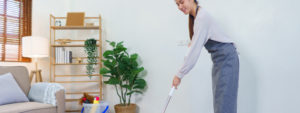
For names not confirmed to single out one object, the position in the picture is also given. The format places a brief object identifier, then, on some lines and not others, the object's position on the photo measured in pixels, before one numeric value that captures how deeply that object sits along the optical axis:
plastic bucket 2.35
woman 1.37
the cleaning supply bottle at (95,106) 2.36
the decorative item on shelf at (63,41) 2.90
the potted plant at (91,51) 2.81
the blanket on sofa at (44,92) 2.08
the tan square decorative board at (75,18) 2.90
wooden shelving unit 2.90
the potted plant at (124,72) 2.62
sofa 1.79
